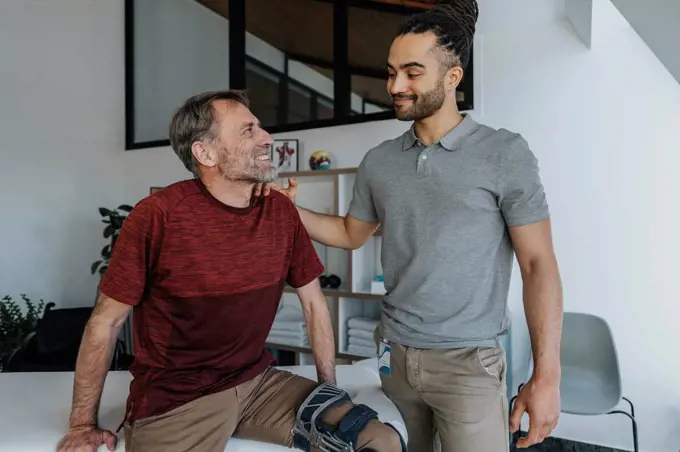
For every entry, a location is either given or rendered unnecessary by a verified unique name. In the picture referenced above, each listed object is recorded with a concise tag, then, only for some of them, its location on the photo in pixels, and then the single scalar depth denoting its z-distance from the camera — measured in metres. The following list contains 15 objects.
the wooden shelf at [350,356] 3.22
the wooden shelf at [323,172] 3.21
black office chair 3.06
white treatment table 1.41
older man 1.32
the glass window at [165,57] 4.75
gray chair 2.46
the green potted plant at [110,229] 4.06
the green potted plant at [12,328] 3.64
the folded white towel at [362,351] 3.18
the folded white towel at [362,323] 3.20
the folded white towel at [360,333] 3.20
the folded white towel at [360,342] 3.18
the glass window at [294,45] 3.76
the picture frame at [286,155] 3.69
